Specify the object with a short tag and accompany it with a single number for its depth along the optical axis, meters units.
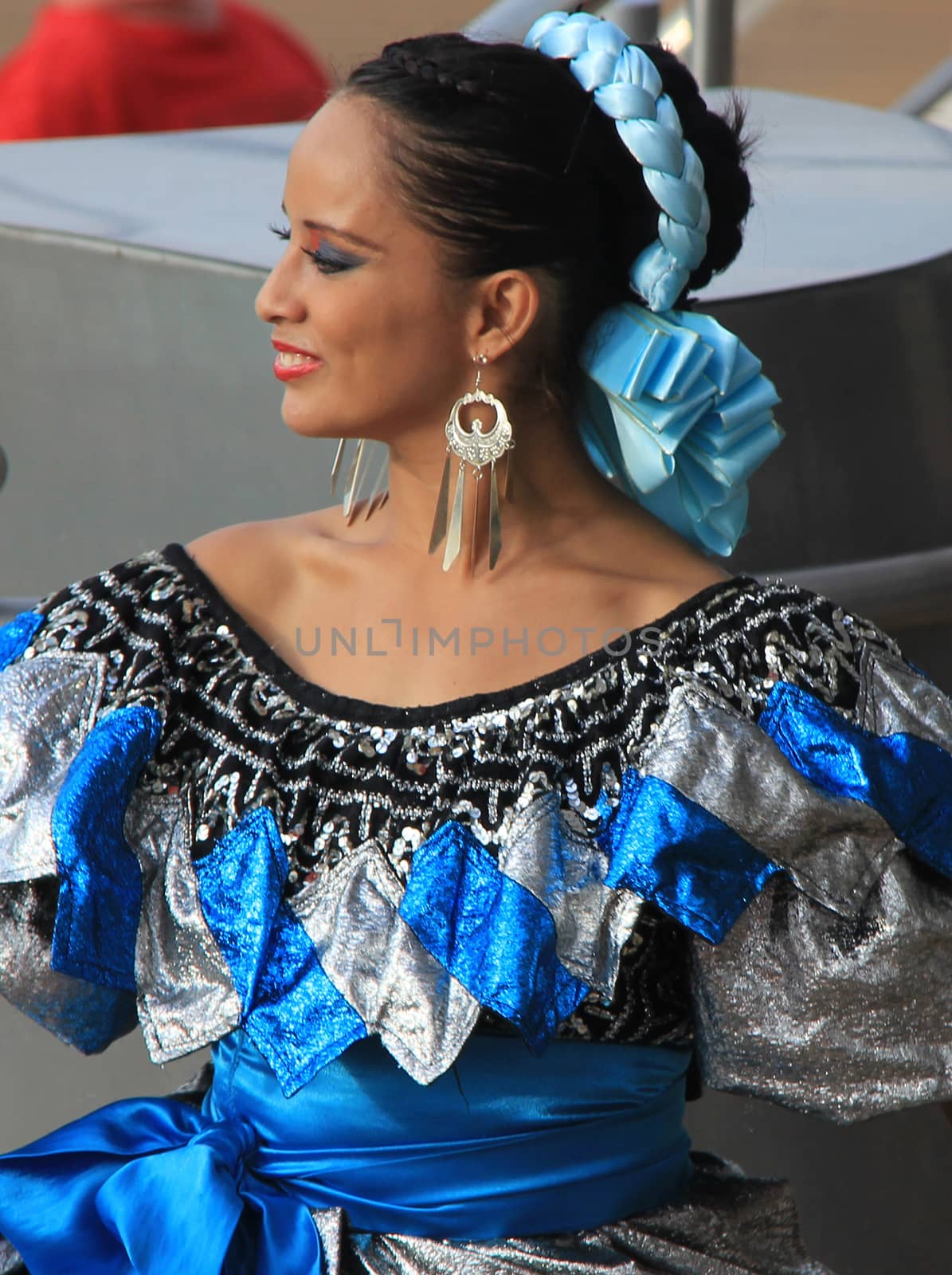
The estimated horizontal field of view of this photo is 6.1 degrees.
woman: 4.77
